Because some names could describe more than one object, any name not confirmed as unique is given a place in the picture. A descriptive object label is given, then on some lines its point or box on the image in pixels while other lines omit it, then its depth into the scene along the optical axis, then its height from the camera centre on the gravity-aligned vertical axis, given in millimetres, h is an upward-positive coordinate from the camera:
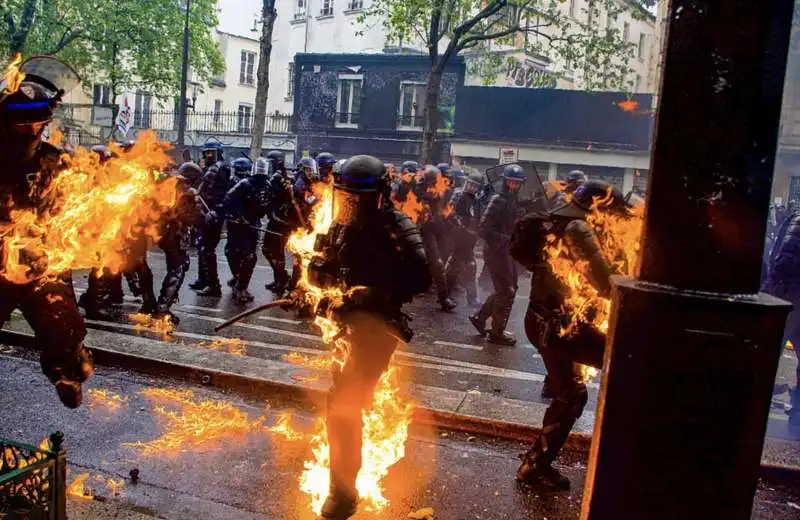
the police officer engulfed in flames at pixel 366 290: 3771 -662
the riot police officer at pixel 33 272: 3936 -743
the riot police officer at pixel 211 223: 10836 -1048
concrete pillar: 1964 -271
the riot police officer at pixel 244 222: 10539 -967
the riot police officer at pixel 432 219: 11547 -773
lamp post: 23922 +2233
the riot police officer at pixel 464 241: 11594 -1071
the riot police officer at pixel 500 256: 8836 -1004
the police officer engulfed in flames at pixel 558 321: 4395 -888
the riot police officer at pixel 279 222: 10812 -953
